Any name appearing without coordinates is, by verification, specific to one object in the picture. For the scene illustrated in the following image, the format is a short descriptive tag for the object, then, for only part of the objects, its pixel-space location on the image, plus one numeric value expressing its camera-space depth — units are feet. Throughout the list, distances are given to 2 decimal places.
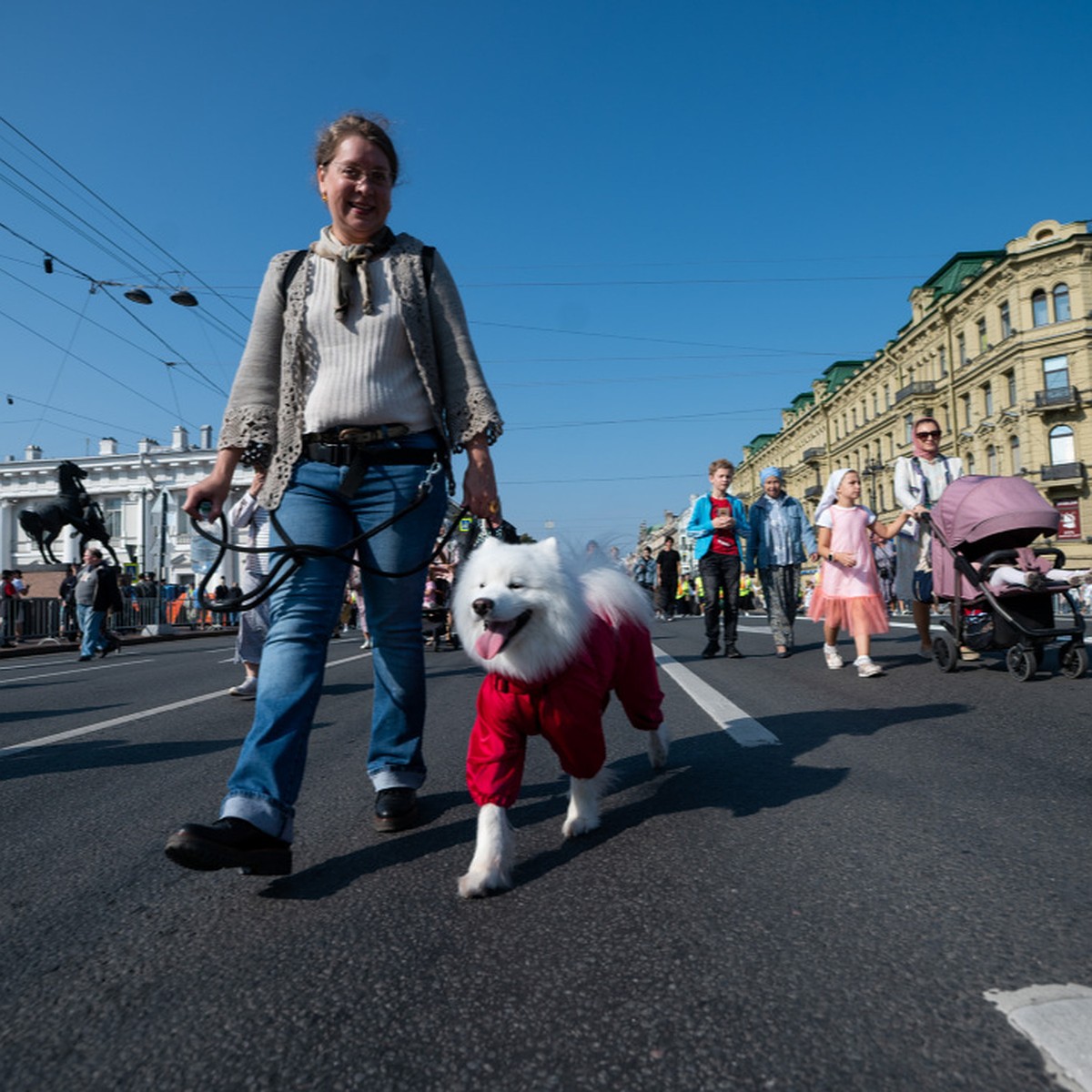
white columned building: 213.25
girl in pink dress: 22.70
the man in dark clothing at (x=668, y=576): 66.95
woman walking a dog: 8.89
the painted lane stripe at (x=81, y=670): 33.21
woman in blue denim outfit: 29.48
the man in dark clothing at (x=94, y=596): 47.11
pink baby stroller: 19.34
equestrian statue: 63.36
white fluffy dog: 7.66
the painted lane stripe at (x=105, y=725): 15.87
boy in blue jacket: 29.25
